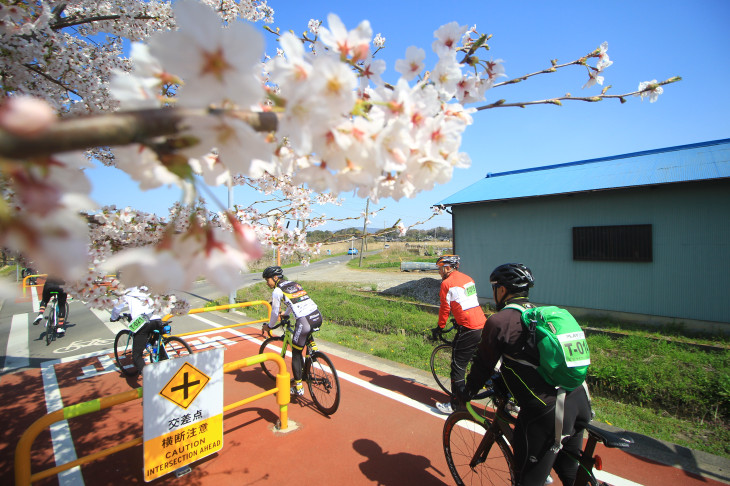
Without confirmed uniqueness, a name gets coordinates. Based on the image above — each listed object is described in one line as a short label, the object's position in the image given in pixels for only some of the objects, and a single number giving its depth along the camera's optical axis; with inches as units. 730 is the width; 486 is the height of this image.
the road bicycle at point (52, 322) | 331.9
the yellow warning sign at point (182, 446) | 120.0
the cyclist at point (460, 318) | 181.6
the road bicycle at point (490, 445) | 93.5
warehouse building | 325.1
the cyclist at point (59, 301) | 341.7
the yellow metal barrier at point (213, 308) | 221.6
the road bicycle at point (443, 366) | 203.1
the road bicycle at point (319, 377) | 179.2
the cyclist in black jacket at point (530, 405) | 96.7
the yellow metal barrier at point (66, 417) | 90.6
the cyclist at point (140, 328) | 217.5
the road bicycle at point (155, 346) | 218.8
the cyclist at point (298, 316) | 188.9
